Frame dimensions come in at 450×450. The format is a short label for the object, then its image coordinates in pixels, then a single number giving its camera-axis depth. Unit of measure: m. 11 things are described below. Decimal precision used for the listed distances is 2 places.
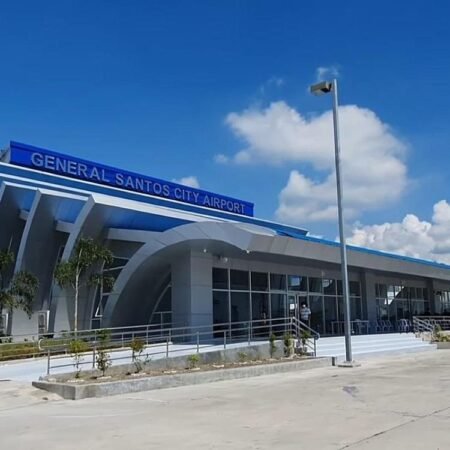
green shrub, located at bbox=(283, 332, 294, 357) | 21.02
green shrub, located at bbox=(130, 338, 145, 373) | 16.33
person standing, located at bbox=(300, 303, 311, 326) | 28.72
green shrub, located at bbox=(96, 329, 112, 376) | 15.48
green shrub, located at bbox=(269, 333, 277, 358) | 20.50
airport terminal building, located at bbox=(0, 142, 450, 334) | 25.55
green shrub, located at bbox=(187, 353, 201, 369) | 17.91
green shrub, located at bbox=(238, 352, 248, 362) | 19.55
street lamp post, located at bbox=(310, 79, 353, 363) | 19.88
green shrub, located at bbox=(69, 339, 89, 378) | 15.43
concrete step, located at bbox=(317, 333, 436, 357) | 23.57
